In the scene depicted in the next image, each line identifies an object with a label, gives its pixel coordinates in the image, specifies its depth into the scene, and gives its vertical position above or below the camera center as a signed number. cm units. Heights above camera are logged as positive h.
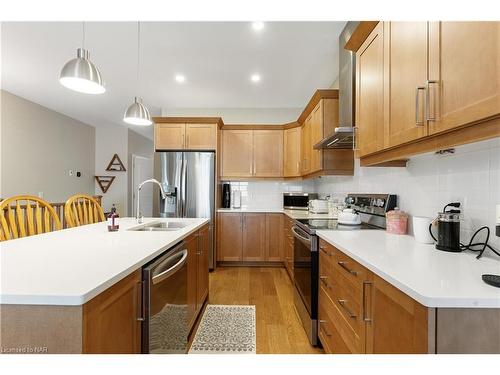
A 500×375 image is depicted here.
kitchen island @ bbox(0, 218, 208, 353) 68 -31
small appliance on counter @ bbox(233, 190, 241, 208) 425 -20
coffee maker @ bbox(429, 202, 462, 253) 119 -21
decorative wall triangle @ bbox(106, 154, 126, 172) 593 +52
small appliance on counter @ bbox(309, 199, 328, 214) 335 -26
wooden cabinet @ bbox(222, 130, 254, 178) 408 +57
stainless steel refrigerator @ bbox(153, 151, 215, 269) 364 +4
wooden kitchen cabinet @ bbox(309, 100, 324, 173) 279 +65
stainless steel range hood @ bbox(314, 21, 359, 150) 214 +88
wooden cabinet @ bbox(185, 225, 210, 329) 180 -71
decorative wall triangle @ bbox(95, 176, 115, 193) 596 +13
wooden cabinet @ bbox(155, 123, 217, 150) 382 +78
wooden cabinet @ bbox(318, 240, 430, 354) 80 -53
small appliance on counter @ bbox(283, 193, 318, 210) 403 -20
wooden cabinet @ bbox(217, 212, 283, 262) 382 -76
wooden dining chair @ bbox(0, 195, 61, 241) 149 -23
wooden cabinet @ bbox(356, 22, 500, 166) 82 +44
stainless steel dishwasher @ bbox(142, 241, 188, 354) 104 -58
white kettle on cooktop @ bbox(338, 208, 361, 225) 207 -25
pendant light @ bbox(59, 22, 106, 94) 152 +70
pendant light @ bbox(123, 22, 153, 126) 226 +68
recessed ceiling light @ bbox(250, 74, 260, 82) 328 +151
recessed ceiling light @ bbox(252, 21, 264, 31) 224 +151
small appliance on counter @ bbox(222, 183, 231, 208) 415 -14
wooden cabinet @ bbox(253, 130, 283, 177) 408 +60
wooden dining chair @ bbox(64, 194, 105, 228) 205 -24
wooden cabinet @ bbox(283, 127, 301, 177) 392 +59
